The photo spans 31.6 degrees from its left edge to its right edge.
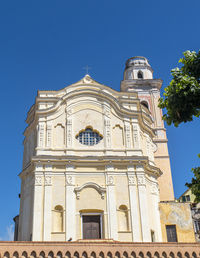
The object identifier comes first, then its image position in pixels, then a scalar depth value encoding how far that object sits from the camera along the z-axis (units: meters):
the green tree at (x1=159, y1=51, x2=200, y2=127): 12.68
